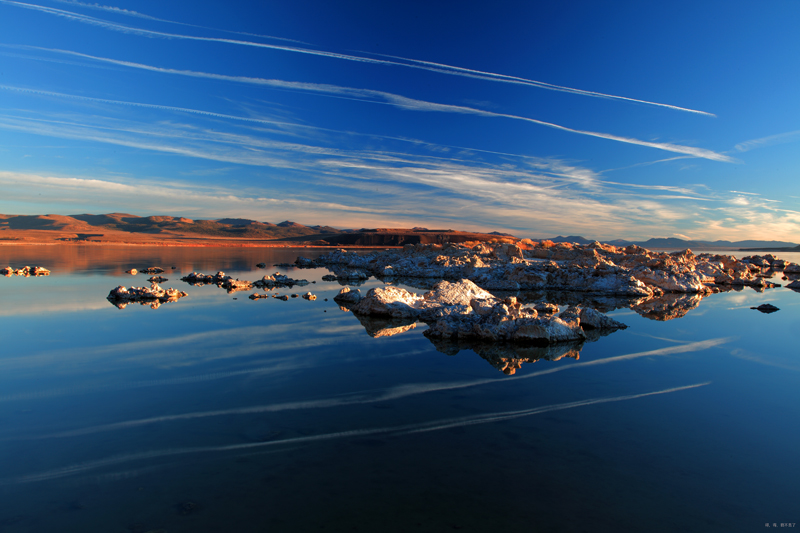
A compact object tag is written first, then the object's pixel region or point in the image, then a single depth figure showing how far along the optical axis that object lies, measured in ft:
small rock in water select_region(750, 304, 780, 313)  40.16
